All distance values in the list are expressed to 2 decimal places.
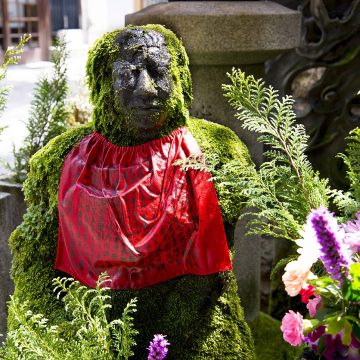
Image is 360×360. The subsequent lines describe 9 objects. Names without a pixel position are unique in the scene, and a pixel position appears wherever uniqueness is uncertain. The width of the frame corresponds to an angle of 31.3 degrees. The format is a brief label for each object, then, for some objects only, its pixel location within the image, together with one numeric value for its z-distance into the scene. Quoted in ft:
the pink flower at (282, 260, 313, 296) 3.43
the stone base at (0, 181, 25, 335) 7.45
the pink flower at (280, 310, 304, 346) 3.33
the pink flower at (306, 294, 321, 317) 3.44
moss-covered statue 5.15
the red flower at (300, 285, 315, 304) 3.71
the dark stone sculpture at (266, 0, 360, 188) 10.84
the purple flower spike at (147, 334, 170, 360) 3.82
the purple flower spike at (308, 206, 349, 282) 2.88
